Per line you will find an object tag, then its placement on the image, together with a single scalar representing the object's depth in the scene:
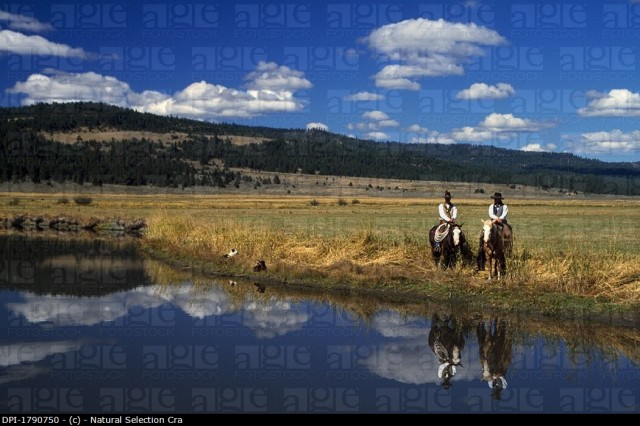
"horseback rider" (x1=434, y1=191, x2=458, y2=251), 19.92
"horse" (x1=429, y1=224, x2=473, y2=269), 19.75
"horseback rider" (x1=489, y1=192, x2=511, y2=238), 18.44
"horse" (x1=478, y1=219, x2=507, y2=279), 18.12
